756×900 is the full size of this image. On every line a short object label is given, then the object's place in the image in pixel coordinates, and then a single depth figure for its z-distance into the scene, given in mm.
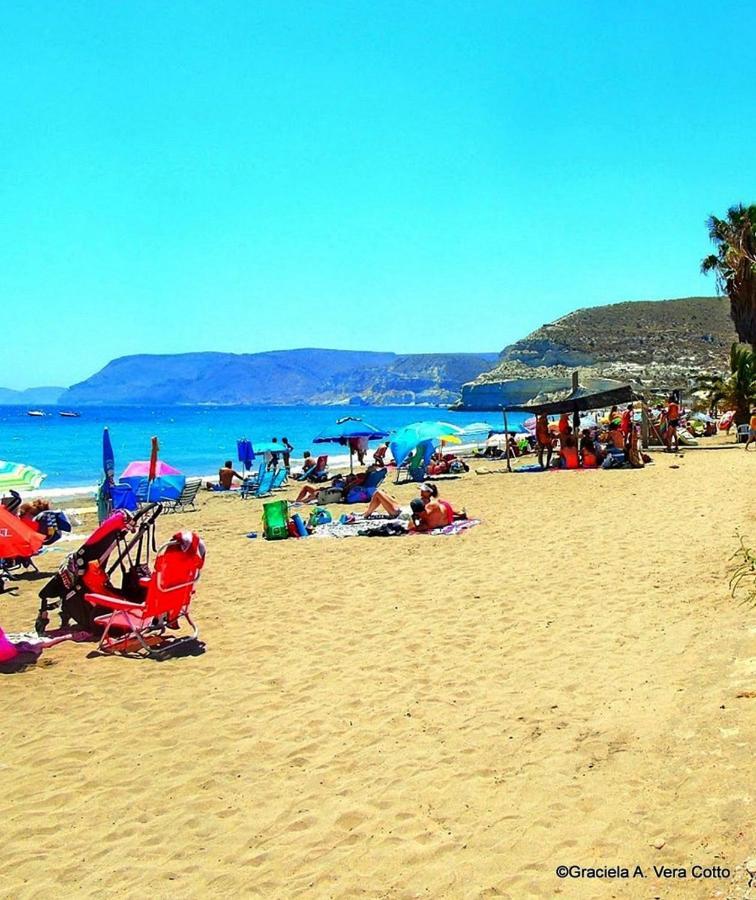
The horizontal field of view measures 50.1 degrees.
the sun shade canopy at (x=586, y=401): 18750
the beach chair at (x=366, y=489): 15609
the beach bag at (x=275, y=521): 11328
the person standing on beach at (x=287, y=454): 20828
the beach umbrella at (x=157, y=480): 15156
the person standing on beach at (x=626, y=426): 18002
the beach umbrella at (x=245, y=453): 23542
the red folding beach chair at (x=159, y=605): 6051
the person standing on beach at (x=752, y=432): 20953
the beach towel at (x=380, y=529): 10797
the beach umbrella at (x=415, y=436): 17078
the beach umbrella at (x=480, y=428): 28031
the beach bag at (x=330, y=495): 15695
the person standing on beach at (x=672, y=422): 21031
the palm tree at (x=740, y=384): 26219
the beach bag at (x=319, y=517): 12188
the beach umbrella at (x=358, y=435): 19816
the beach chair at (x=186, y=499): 17469
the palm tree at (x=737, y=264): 30500
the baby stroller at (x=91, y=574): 6375
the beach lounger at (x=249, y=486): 20078
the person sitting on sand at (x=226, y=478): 21953
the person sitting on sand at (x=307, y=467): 22689
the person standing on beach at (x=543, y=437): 19156
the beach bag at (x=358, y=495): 15594
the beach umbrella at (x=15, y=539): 6309
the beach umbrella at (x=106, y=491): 12055
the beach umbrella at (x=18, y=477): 10312
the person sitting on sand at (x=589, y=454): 18266
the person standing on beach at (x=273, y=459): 20312
